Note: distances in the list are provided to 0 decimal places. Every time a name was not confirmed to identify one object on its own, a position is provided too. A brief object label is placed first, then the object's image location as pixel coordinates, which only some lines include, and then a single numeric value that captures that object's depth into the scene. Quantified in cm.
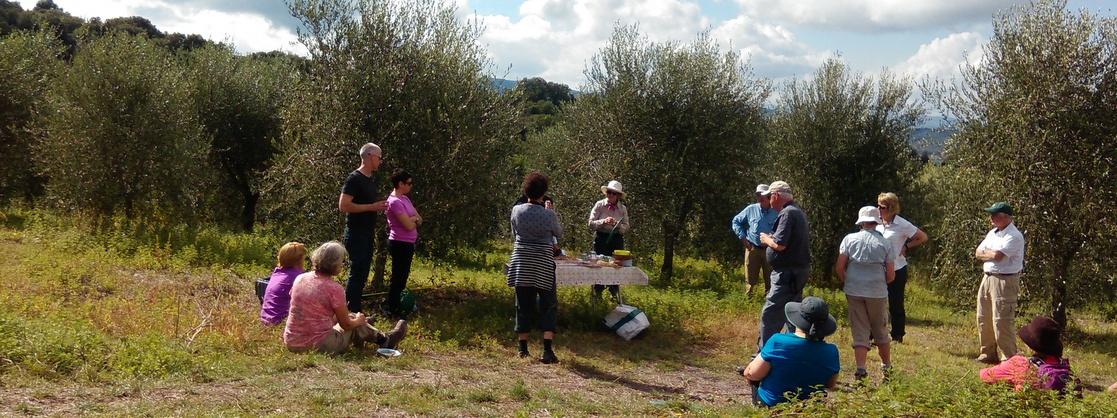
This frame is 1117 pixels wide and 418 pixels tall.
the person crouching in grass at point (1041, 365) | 517
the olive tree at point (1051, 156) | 1076
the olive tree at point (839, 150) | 1930
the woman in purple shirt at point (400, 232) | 871
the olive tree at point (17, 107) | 1836
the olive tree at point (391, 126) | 1005
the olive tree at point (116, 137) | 1486
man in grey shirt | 738
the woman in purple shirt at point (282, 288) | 759
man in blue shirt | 1032
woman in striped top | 756
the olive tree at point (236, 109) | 2166
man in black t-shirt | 818
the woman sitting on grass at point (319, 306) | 676
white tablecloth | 848
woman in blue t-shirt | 511
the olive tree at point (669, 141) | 1596
